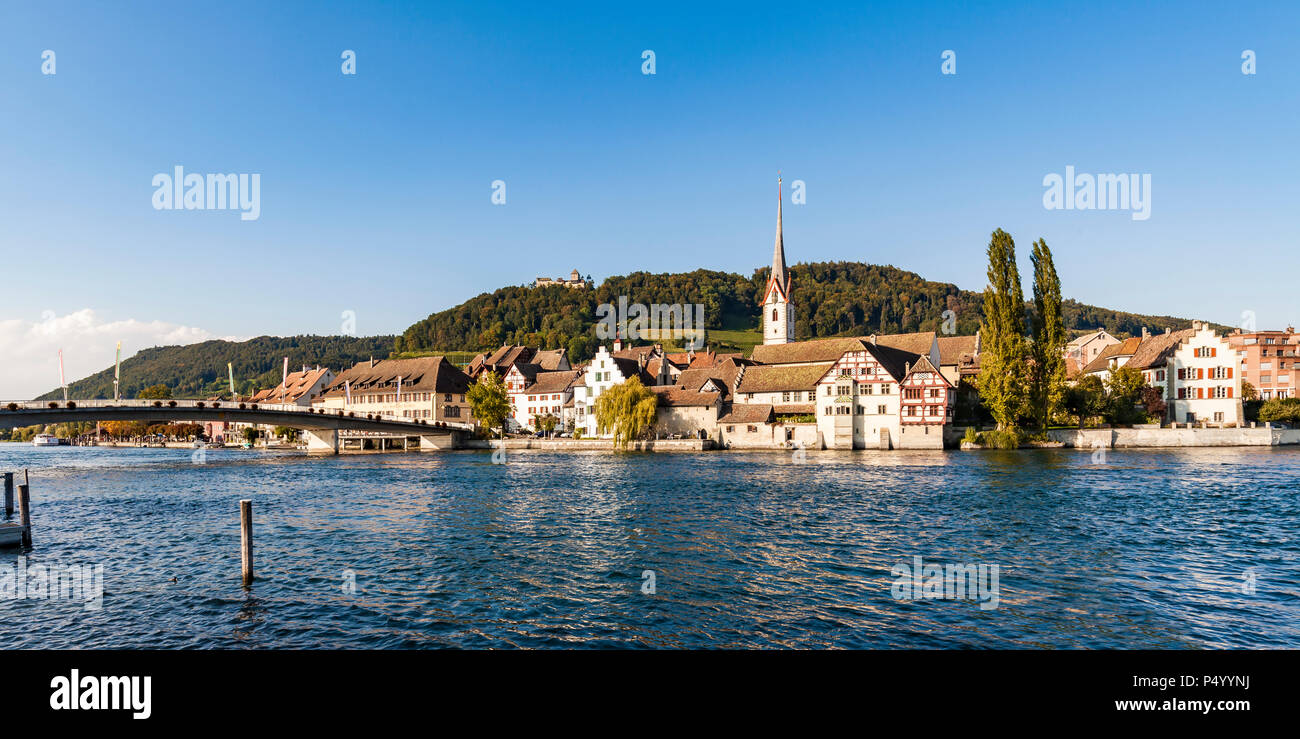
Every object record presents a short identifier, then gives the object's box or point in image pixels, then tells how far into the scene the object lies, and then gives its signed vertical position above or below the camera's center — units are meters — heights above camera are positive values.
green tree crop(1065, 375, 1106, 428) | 80.94 -2.64
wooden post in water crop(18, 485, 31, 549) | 28.95 -5.19
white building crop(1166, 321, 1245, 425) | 84.31 -0.60
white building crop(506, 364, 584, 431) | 113.69 -2.44
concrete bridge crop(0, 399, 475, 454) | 68.00 -3.79
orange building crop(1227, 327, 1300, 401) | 100.31 +1.09
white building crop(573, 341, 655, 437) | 104.19 -0.58
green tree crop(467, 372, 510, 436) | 100.31 -3.27
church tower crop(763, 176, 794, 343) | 127.62 +13.11
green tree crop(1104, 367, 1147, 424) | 81.75 -2.20
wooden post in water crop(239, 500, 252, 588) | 22.55 -4.85
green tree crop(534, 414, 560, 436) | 111.88 -6.83
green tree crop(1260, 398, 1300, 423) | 83.88 -4.14
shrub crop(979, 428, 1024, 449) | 76.69 -6.64
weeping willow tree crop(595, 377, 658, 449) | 87.31 -3.89
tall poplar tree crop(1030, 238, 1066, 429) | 77.00 +3.64
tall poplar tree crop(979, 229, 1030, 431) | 75.69 +3.60
